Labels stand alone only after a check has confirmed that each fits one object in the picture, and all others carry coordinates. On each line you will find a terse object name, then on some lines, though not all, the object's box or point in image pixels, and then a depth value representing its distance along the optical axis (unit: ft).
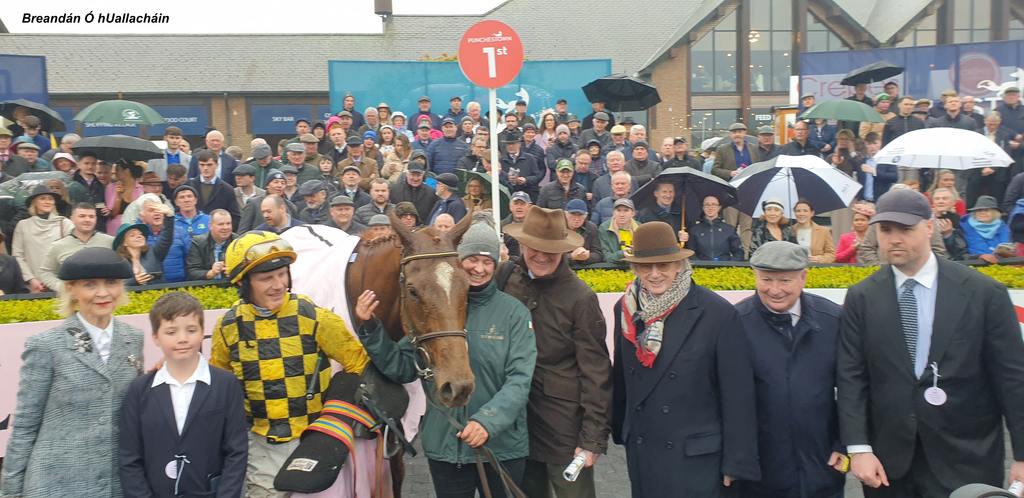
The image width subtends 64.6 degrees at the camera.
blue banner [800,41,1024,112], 55.98
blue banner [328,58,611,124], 59.88
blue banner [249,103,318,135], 91.61
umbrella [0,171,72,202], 25.27
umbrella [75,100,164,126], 37.81
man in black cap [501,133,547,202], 36.78
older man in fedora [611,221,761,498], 12.61
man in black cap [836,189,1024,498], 12.17
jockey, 12.12
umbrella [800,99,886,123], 41.24
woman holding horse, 12.94
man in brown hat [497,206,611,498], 13.67
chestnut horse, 11.97
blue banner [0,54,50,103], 47.03
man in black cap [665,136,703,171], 36.26
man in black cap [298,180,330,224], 26.50
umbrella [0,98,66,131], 39.04
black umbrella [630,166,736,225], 26.91
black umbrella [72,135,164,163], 29.30
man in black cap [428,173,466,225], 28.86
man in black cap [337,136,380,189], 37.32
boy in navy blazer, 11.44
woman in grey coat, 11.43
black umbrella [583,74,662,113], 45.80
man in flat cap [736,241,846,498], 12.76
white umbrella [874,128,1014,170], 28.86
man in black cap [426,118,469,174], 40.52
